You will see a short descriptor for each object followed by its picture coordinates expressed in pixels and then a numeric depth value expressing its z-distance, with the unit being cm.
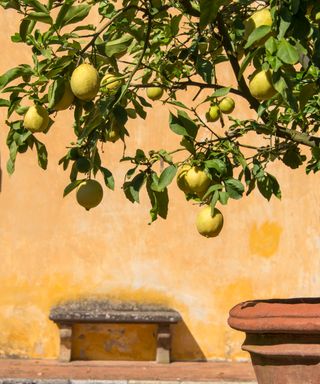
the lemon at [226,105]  439
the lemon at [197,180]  327
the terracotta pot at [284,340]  348
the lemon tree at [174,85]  252
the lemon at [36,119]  307
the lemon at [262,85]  260
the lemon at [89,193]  312
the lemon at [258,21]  261
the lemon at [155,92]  412
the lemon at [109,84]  339
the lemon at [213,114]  436
